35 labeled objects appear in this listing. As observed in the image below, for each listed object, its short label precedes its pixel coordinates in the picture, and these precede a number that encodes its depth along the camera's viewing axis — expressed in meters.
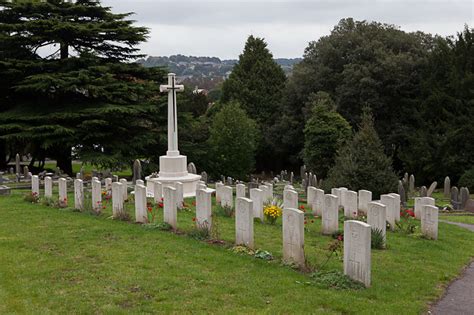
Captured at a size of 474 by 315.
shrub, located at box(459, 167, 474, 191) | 32.16
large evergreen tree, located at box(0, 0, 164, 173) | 29.22
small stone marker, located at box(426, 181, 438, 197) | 26.78
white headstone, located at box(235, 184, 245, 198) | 15.81
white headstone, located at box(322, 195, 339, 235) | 12.65
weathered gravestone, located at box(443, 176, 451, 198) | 28.77
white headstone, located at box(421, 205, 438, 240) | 12.84
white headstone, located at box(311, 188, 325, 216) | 15.64
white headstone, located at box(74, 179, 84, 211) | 15.94
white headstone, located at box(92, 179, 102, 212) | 15.47
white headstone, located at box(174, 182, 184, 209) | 14.98
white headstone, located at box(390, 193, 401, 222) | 14.06
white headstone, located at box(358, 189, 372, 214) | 15.71
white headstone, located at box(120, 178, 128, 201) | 17.80
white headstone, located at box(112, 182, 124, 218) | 14.29
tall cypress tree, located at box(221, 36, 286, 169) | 48.03
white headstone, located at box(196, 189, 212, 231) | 11.91
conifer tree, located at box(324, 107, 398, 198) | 22.31
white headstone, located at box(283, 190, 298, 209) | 14.22
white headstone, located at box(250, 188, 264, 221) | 14.61
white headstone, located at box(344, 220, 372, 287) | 8.29
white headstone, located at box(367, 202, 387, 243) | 11.46
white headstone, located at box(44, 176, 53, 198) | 17.78
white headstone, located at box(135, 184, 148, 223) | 13.62
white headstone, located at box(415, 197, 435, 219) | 14.23
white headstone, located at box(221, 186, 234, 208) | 15.37
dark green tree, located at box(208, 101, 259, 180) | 38.62
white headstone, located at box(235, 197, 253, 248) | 10.50
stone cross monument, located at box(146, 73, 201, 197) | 19.53
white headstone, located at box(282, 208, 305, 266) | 9.34
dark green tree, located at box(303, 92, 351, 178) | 32.84
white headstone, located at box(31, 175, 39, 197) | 18.45
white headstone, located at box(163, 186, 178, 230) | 12.70
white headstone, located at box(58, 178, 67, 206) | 16.95
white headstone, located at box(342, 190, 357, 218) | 15.28
